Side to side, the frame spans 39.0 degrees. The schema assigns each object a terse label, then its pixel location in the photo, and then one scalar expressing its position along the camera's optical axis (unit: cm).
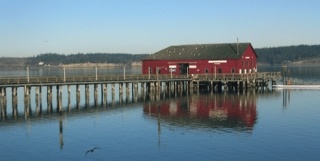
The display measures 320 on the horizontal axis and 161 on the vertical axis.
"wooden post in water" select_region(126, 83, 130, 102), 6993
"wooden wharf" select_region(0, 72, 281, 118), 5784
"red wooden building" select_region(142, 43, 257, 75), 8275
